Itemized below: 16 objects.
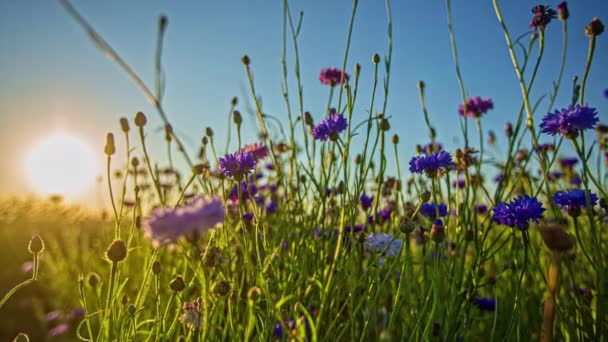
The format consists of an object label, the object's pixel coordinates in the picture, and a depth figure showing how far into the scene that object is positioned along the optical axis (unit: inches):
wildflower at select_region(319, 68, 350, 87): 27.2
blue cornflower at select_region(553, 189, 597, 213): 17.8
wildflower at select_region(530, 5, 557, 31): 20.3
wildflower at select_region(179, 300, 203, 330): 17.2
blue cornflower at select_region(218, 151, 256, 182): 16.7
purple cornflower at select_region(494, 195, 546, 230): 16.2
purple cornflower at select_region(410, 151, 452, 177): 19.1
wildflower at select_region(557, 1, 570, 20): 19.3
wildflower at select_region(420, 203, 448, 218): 22.3
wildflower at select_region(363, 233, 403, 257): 20.1
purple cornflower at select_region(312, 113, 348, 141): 20.8
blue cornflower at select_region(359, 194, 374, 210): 27.1
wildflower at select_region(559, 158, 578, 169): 40.4
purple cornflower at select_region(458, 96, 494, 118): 28.0
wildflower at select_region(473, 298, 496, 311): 23.7
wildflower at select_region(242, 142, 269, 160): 26.6
